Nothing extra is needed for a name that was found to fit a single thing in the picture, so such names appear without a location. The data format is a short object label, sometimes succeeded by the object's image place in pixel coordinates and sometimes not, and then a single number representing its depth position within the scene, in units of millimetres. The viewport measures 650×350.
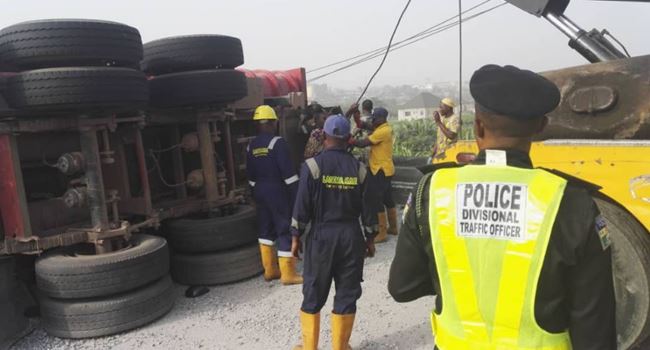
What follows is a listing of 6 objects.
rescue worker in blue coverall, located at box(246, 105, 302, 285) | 5332
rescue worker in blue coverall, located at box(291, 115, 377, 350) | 3691
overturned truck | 4246
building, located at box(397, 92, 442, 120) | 90312
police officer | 1487
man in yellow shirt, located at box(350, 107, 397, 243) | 6473
